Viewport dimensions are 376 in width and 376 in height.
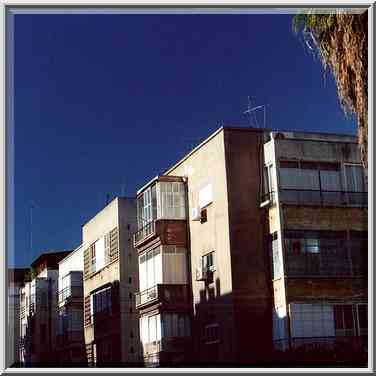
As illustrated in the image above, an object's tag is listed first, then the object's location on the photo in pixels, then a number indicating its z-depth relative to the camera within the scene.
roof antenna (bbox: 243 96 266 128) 11.45
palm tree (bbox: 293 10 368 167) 9.91
